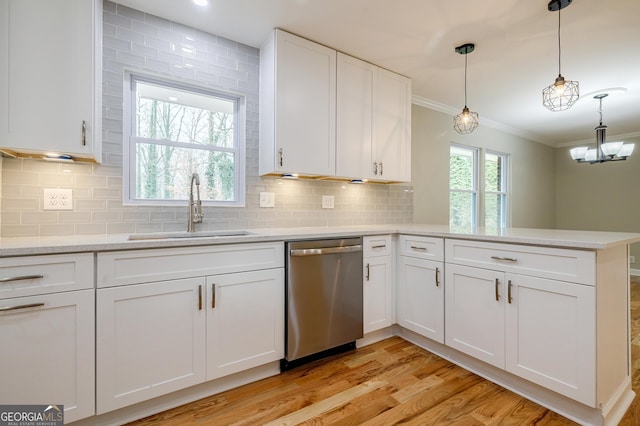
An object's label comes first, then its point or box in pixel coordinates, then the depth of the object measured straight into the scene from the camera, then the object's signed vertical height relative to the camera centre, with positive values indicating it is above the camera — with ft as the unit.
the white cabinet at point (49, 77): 4.56 +2.26
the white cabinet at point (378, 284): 7.51 -1.85
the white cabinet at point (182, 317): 4.65 -1.87
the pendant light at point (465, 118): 7.79 +2.70
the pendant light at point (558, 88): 6.07 +2.88
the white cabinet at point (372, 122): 8.23 +2.79
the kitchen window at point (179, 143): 6.56 +1.71
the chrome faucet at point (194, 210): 6.55 +0.08
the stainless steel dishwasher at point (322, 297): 6.28 -1.93
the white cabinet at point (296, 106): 7.16 +2.79
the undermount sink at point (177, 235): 6.19 -0.49
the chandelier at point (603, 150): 11.43 +2.62
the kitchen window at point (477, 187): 13.28 +1.34
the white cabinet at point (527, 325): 4.75 -2.11
